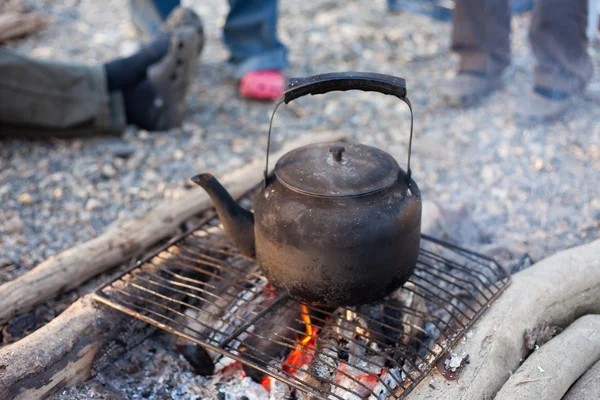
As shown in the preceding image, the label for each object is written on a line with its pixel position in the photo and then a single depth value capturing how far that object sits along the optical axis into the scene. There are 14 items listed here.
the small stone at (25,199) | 1.68
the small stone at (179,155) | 1.88
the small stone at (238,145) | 1.92
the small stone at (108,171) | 1.77
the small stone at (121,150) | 1.88
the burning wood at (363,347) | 1.17
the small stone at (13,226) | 1.59
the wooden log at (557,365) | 1.14
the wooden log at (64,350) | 1.17
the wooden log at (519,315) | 1.14
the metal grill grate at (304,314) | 1.18
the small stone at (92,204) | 1.67
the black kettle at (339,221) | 1.14
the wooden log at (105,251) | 1.33
